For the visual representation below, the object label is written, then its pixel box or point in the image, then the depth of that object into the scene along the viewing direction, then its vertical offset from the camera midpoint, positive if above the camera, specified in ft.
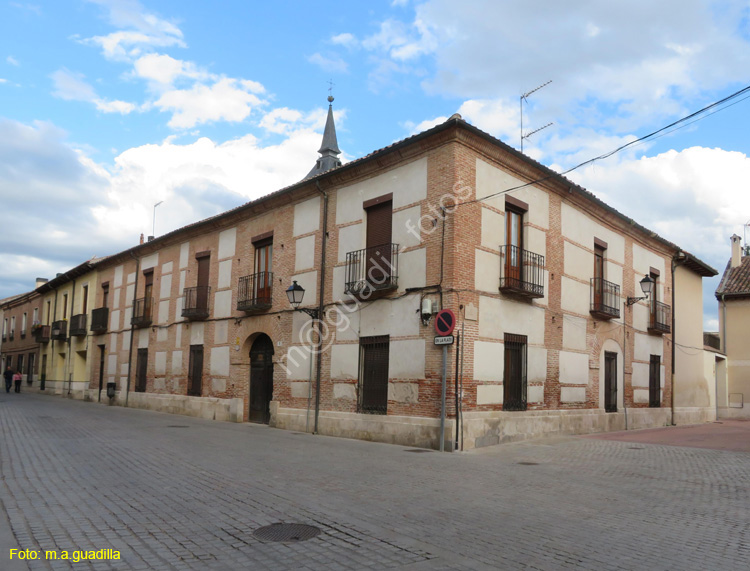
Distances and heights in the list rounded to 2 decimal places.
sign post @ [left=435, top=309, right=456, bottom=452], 36.76 +1.18
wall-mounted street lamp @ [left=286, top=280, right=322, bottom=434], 47.80 +3.83
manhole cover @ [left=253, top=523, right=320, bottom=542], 16.35 -5.10
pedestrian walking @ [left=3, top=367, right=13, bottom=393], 115.55 -7.16
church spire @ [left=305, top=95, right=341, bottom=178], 122.21 +41.70
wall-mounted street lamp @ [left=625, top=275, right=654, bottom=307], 56.08 +7.01
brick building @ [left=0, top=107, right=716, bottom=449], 39.91 +3.93
